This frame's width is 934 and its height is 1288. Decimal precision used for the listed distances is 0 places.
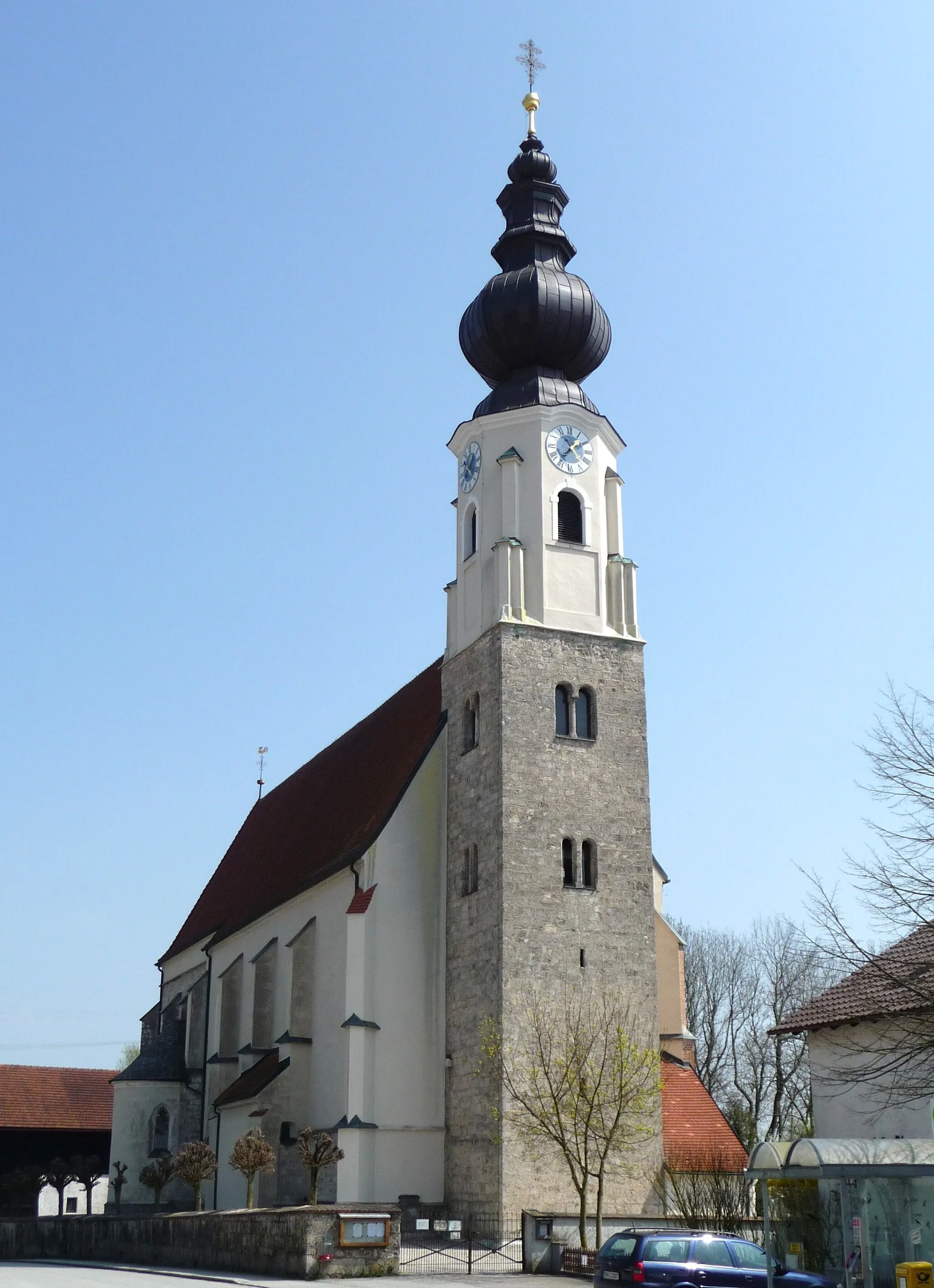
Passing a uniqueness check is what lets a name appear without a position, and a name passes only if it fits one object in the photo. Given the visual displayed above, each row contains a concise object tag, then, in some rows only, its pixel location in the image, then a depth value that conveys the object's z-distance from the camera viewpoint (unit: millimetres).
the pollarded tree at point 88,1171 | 44031
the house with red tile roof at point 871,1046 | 19203
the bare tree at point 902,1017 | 17938
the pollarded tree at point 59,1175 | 43562
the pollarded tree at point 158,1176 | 35188
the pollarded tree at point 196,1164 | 29969
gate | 24391
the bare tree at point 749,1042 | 51000
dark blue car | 18266
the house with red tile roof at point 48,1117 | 45188
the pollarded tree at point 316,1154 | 27422
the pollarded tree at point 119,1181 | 38375
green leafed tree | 26797
